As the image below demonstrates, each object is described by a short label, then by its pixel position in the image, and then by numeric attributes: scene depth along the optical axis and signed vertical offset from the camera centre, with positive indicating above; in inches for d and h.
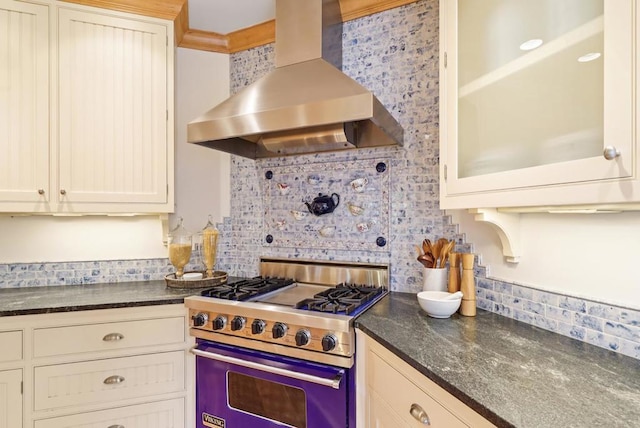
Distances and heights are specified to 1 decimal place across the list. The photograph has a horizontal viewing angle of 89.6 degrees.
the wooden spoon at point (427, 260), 60.4 -8.9
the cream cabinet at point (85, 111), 65.1 +21.6
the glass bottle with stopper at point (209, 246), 81.8 -8.7
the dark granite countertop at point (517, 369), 25.0 -15.9
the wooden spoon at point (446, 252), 59.2 -7.2
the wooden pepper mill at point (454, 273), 55.6 -10.5
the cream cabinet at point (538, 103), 27.5 +12.3
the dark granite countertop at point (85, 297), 57.7 -17.3
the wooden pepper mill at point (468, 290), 52.3 -12.6
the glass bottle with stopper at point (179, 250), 76.1 -9.1
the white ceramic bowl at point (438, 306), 49.4 -14.5
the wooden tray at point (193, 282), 73.4 -16.2
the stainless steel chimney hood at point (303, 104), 52.2 +18.3
